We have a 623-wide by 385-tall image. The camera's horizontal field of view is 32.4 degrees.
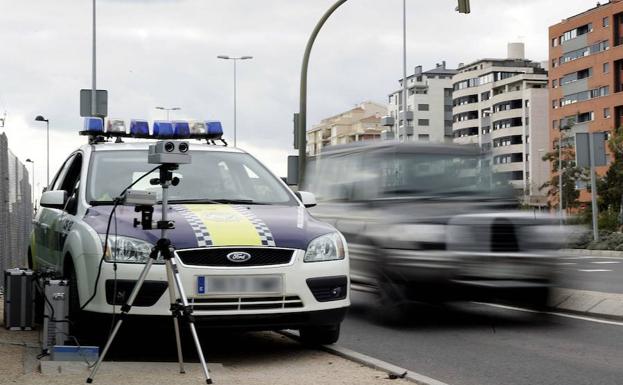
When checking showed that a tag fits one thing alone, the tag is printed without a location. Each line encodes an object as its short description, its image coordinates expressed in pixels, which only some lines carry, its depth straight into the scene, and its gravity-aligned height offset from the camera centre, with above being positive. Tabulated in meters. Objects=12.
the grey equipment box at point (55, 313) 8.09 -0.83
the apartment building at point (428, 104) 157.75 +14.29
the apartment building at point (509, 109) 126.62 +11.40
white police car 7.75 -0.36
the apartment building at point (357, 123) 176.25 +13.33
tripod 6.91 -0.52
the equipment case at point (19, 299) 9.81 -0.88
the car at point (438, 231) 10.30 -0.31
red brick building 94.31 +12.10
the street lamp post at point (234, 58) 64.37 +8.74
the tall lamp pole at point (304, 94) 22.34 +2.30
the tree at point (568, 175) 79.88 +1.80
